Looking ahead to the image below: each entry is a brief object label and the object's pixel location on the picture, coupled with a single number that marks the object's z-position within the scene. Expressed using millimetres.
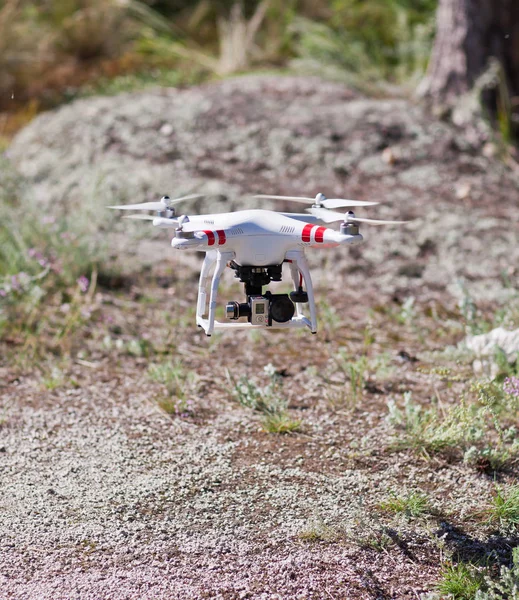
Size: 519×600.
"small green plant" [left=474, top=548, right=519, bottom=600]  4566
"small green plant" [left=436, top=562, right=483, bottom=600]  4781
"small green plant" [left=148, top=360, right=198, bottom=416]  7031
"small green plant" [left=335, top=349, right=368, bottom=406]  7145
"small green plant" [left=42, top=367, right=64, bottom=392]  7480
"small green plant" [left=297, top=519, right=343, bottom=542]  5312
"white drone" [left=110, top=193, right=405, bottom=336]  3838
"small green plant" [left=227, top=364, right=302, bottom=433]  6645
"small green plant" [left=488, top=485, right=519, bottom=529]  5410
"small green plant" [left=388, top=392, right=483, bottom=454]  6098
